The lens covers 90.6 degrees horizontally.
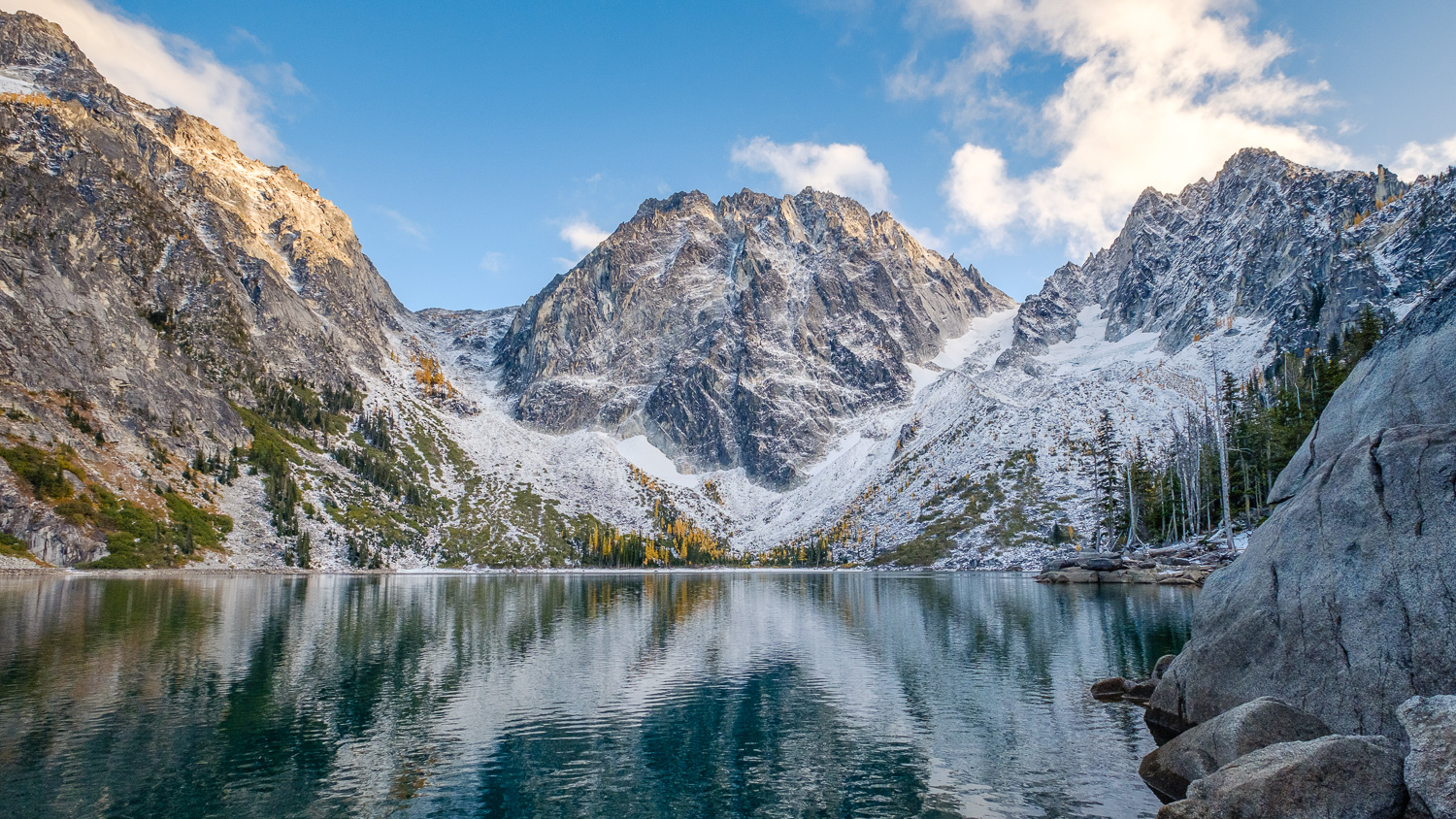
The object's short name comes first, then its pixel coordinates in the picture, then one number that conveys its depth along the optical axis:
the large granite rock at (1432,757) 13.48
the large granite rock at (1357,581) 18.92
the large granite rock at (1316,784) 14.92
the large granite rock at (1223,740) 19.41
